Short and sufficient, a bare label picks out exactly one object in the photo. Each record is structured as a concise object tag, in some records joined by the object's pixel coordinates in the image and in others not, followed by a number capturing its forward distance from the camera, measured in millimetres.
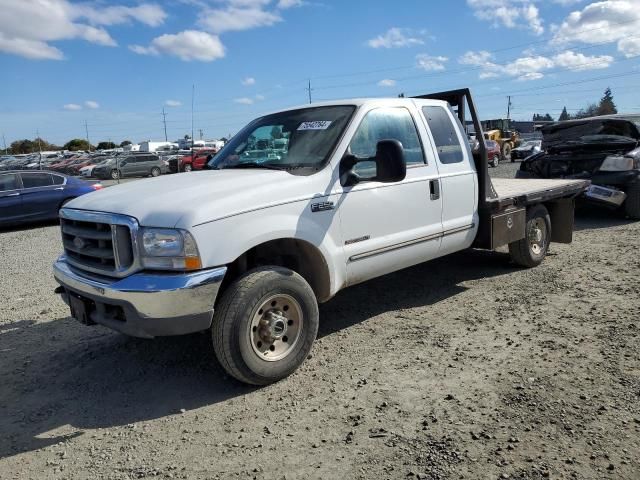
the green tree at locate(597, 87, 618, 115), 98225
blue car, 12492
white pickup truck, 3352
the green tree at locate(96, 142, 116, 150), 97062
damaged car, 9109
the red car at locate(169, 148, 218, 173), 33125
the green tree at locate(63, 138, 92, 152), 97794
